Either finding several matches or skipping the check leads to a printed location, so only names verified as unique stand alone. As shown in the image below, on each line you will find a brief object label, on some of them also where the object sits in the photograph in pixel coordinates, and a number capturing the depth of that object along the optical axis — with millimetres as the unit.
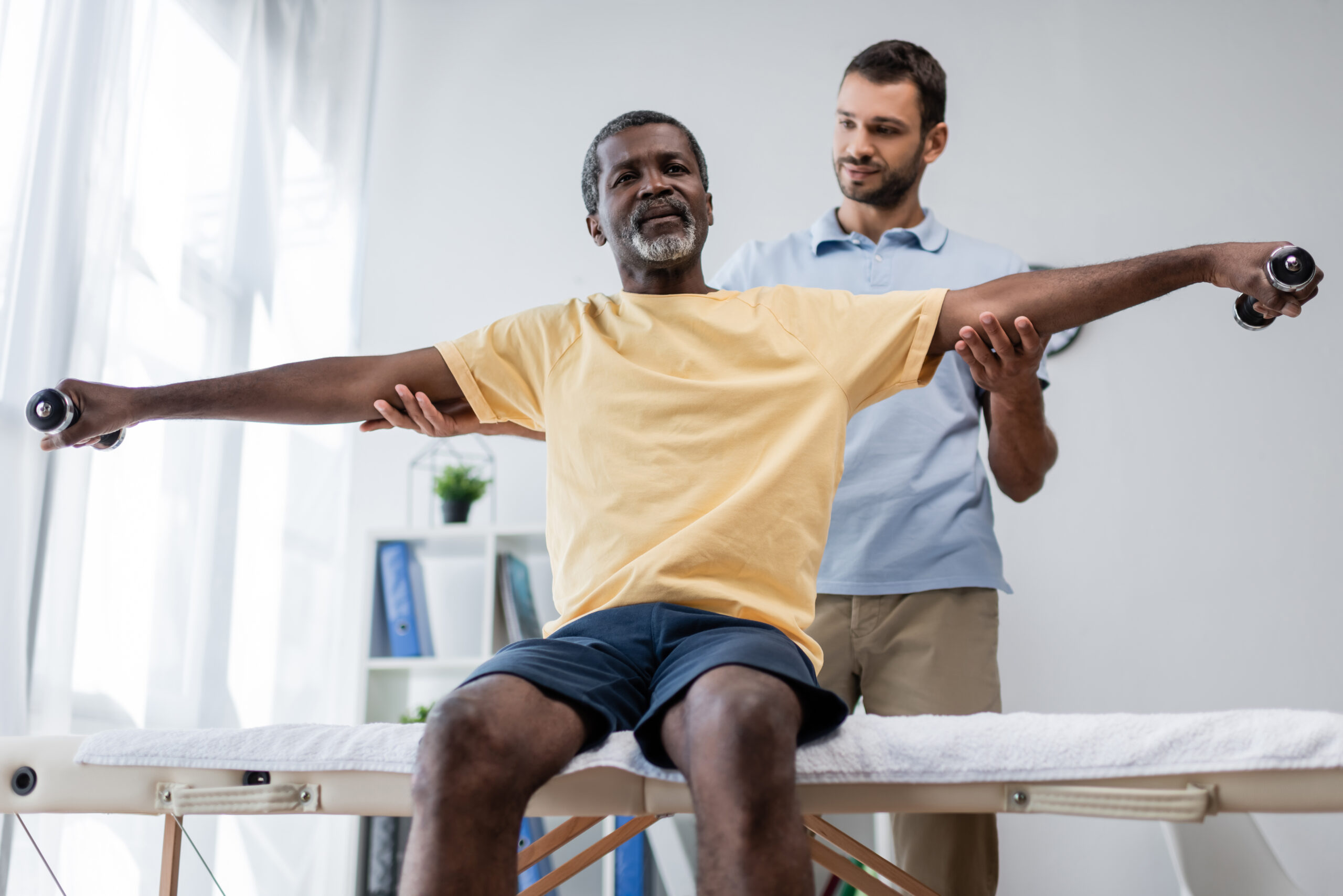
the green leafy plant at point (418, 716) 2312
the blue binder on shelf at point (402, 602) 2512
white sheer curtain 1759
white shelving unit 2475
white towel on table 978
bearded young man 1612
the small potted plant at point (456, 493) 2590
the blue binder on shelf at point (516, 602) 2443
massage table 986
